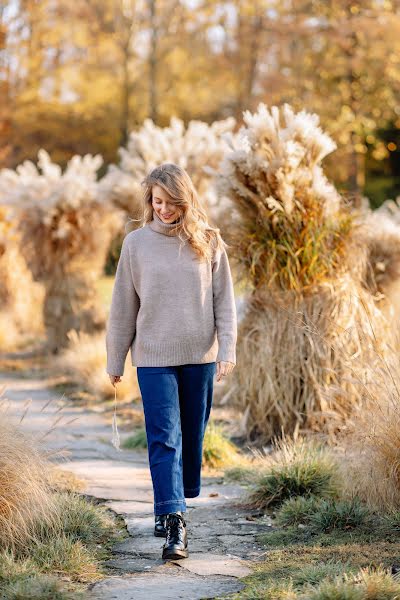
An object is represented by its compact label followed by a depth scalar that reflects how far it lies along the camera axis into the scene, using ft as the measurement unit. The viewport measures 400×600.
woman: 20.10
